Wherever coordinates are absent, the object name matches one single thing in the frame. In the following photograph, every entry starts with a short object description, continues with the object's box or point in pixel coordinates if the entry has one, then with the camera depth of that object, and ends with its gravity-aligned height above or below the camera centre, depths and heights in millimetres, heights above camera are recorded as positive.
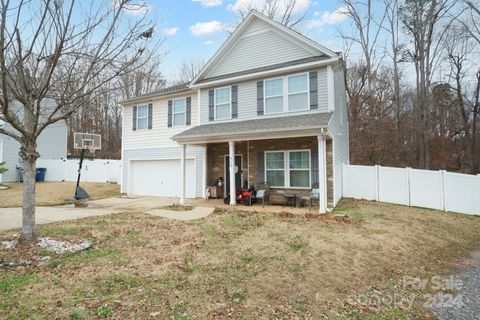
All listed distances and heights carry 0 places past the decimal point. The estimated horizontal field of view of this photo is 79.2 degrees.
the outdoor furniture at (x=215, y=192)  14383 -1143
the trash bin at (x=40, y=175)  21594 -342
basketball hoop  15200 +1591
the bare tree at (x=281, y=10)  24533 +13899
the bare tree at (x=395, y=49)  23250 +9540
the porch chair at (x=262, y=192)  12050 -1011
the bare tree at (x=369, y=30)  24309 +11679
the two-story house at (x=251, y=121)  11625 +2253
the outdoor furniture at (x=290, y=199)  11805 -1290
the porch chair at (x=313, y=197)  11031 -1093
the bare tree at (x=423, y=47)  20672 +9067
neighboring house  19750 +1782
